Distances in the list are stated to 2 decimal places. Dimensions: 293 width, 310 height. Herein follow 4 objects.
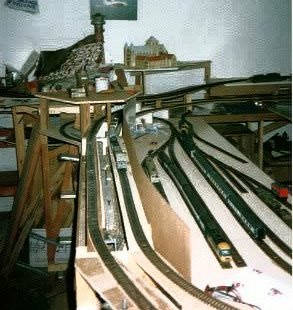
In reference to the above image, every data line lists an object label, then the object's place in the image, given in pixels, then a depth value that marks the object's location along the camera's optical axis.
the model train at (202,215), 1.84
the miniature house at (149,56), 5.09
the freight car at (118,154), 2.80
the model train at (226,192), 2.03
